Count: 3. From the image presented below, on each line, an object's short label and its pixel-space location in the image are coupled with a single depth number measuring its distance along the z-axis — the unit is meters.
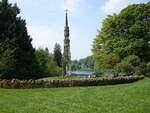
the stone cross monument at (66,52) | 27.03
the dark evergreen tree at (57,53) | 71.24
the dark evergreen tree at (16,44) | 24.53
